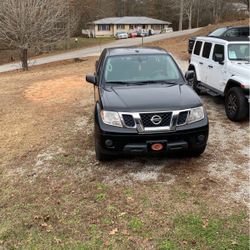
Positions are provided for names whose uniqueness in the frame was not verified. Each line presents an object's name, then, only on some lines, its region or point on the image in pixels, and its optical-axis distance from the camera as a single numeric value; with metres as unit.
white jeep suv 5.65
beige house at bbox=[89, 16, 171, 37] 58.68
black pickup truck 3.85
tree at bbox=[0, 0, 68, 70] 19.01
